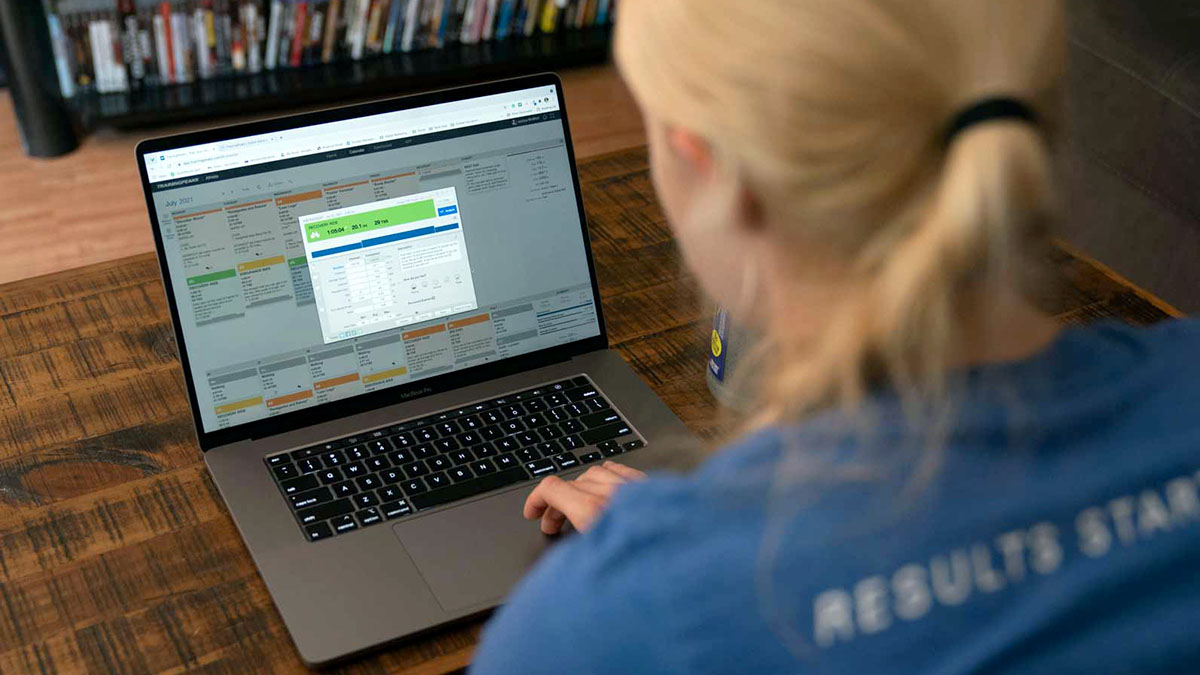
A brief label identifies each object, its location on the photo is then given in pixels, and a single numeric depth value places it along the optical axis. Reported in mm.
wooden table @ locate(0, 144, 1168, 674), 1842
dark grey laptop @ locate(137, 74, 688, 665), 1944
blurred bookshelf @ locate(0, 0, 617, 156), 4113
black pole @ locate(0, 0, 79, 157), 3940
